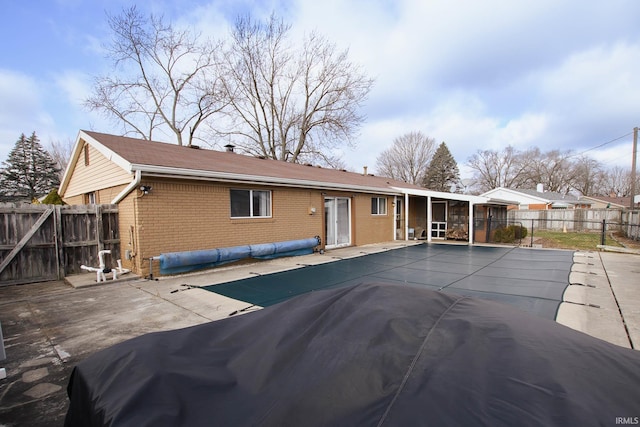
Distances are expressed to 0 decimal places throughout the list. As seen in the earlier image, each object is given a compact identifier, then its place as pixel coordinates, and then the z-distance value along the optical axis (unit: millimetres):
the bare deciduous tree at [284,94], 20453
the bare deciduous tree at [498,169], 42594
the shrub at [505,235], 13508
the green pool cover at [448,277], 5117
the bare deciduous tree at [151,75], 18031
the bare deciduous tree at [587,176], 43447
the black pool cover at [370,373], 991
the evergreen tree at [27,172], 27094
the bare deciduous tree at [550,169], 42250
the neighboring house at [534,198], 32219
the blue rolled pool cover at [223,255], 6614
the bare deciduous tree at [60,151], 31469
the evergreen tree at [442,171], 34688
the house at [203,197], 6574
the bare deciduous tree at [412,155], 35812
